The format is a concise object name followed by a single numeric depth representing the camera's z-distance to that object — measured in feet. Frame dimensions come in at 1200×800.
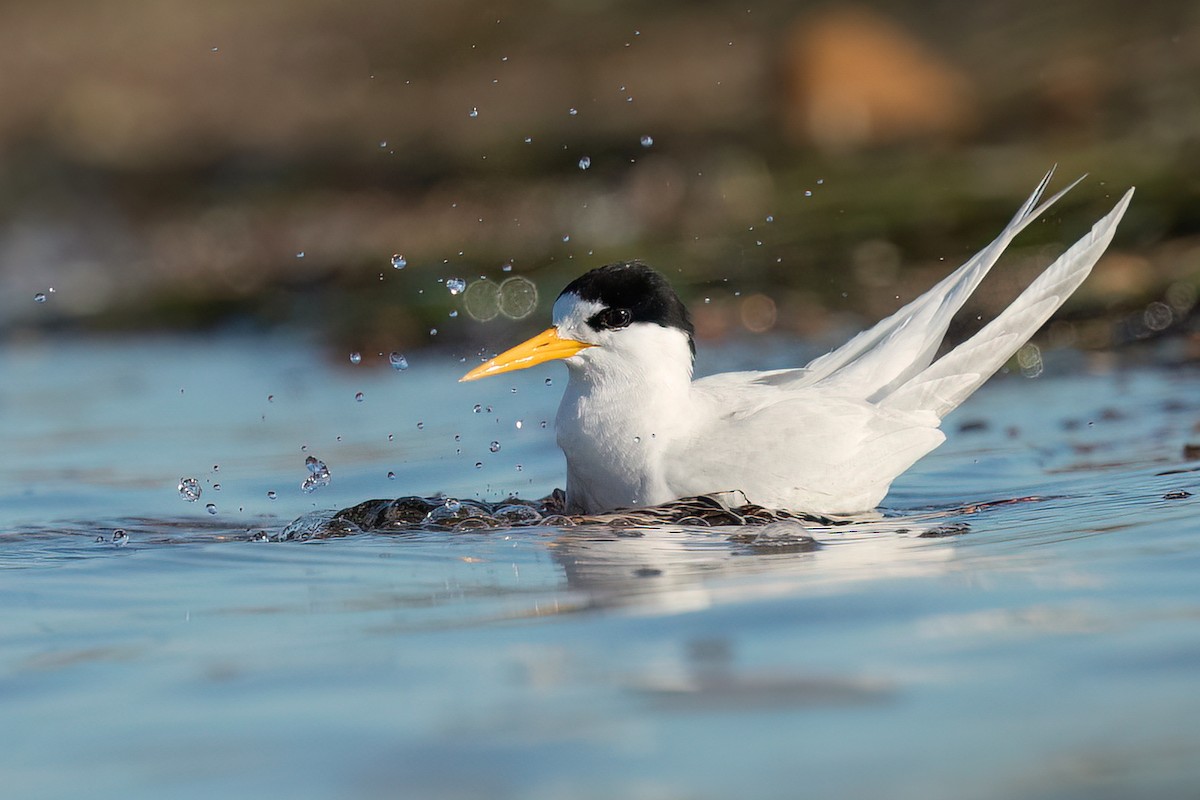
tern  33.22
